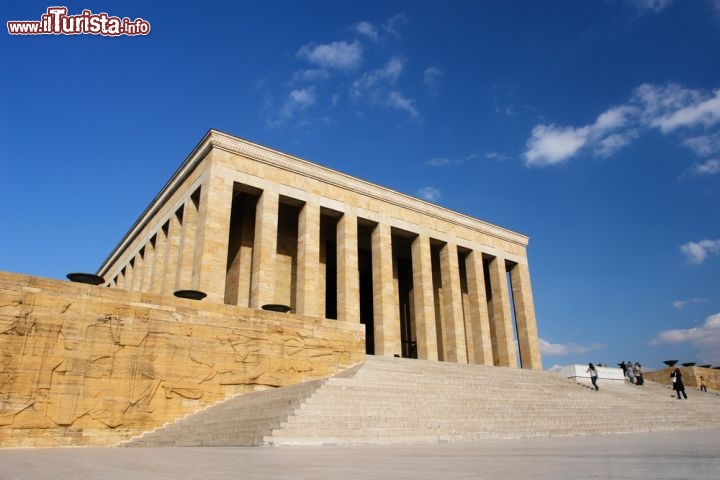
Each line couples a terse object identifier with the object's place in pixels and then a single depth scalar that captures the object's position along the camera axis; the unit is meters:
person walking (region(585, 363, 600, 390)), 17.67
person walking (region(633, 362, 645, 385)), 22.84
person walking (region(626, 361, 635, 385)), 24.95
